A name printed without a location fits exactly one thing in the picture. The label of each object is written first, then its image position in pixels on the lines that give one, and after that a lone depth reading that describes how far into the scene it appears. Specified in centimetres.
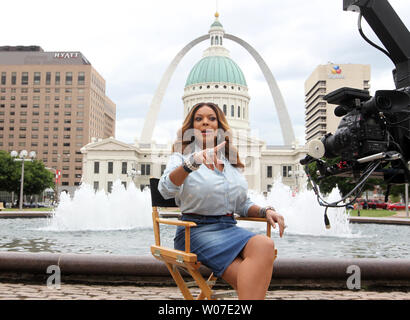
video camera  267
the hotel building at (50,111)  10675
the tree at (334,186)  4391
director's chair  267
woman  254
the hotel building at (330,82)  11338
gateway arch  8656
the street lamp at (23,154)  2957
